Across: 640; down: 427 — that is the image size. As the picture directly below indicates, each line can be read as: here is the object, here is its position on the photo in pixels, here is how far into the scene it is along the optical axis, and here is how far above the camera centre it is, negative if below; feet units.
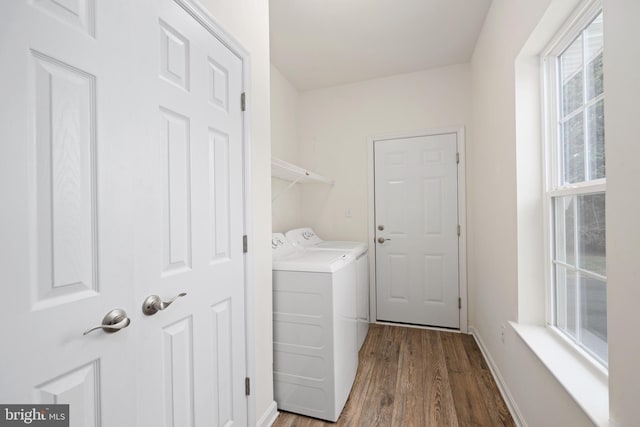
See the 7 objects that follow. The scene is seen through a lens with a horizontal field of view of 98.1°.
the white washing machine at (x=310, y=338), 5.36 -2.48
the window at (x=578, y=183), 3.68 +0.41
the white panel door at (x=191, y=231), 3.10 -0.21
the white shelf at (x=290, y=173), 6.48 +1.15
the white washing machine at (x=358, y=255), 7.85 -1.32
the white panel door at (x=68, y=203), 2.03 +0.11
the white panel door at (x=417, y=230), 9.31 -0.62
